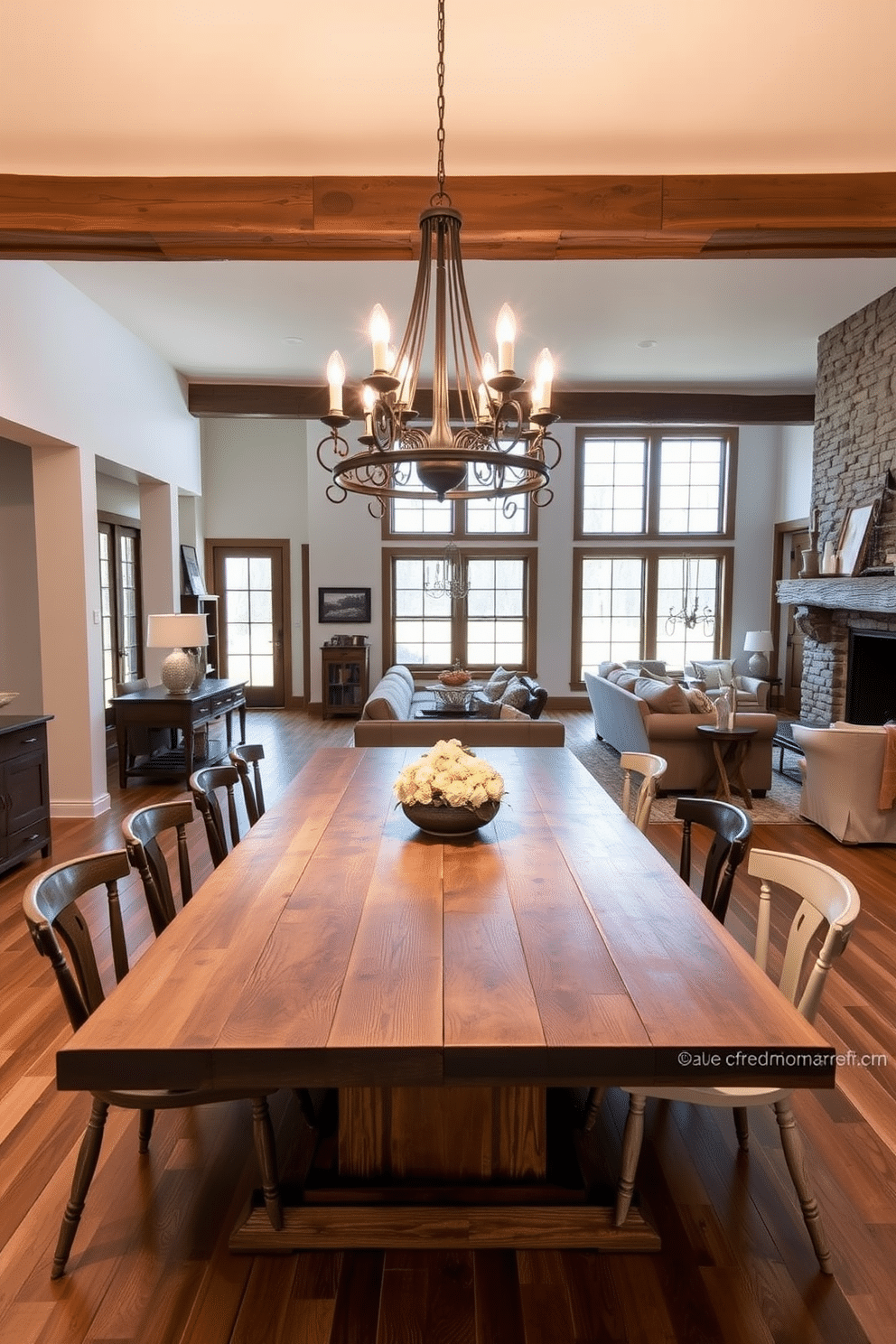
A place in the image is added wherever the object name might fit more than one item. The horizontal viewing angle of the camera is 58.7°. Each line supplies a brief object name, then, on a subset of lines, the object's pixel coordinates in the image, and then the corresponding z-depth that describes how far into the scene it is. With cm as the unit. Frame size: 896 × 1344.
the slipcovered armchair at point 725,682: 788
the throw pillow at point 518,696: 613
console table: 598
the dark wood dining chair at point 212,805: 248
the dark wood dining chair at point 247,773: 296
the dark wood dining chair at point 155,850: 204
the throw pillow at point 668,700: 586
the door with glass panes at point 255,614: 1027
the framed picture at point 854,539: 572
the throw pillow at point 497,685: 738
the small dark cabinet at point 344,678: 984
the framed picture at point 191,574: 815
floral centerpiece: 221
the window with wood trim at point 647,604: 1030
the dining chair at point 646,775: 276
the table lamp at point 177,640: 616
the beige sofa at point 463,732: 488
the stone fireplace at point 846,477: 551
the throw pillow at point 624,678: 669
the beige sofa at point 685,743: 576
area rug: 538
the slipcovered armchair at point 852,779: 459
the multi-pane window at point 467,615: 1030
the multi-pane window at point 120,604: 696
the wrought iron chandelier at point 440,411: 206
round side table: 542
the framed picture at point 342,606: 1020
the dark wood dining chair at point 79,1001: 162
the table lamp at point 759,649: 959
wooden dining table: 125
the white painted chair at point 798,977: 164
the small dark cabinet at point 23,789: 407
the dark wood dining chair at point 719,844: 204
